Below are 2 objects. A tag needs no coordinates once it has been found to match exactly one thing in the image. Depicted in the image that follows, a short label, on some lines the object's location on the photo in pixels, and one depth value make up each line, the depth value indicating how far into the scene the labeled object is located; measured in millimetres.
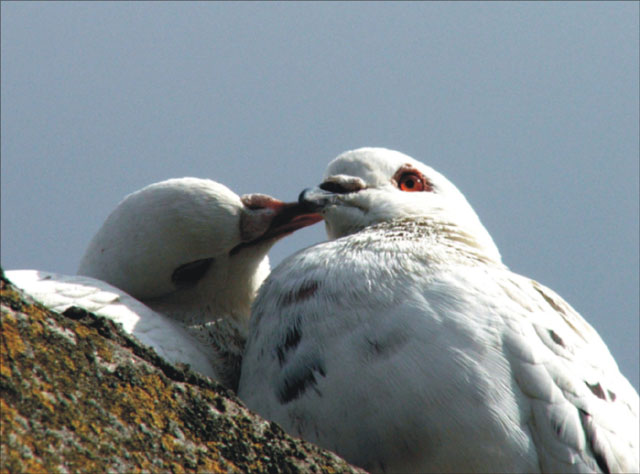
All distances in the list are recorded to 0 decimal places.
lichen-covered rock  4711
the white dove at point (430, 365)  7602
